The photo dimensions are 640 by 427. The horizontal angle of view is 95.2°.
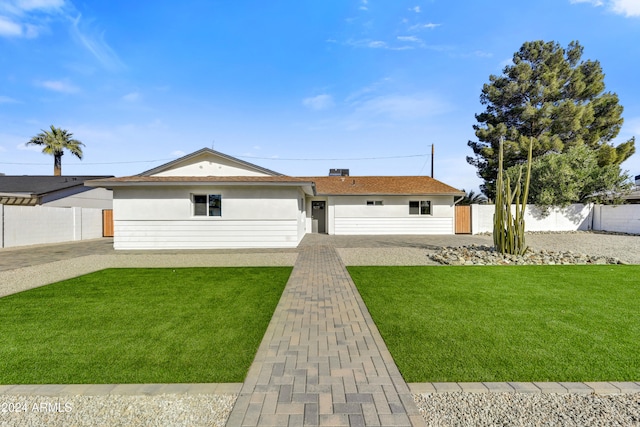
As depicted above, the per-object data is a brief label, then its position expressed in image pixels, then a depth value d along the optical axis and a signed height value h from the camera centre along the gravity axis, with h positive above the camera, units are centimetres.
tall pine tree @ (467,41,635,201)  2505 +883
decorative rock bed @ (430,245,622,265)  951 -166
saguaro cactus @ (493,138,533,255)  1025 -54
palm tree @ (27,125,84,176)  3039 +698
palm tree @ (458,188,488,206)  2758 +93
